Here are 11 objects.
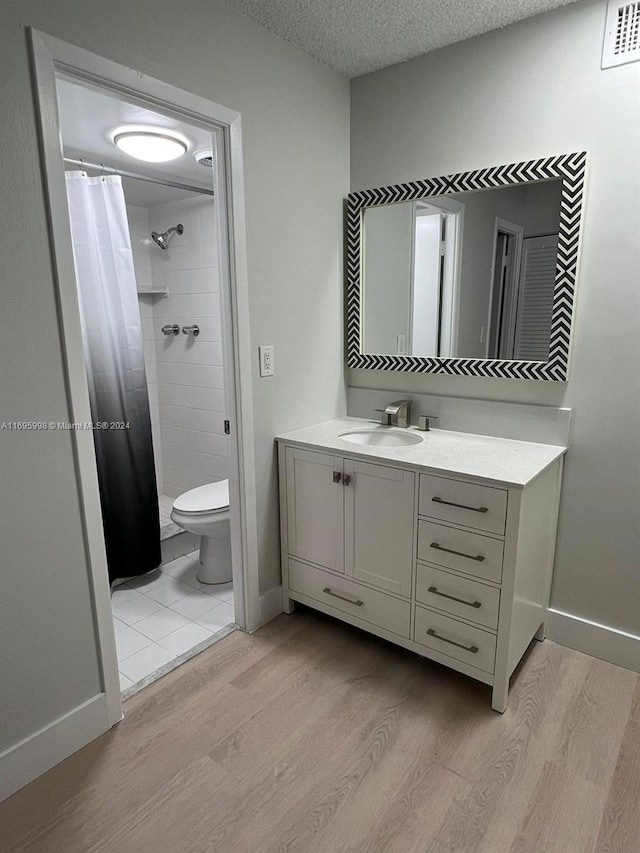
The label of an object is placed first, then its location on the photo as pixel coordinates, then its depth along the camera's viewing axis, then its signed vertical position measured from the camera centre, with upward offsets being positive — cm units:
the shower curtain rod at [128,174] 243 +73
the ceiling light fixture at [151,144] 220 +76
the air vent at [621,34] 164 +90
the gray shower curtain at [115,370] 241 -22
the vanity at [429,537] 169 -77
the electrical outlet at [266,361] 207 -15
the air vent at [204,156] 246 +79
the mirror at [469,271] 187 +20
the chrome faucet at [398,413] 232 -40
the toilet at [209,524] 251 -96
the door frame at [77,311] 135 +7
